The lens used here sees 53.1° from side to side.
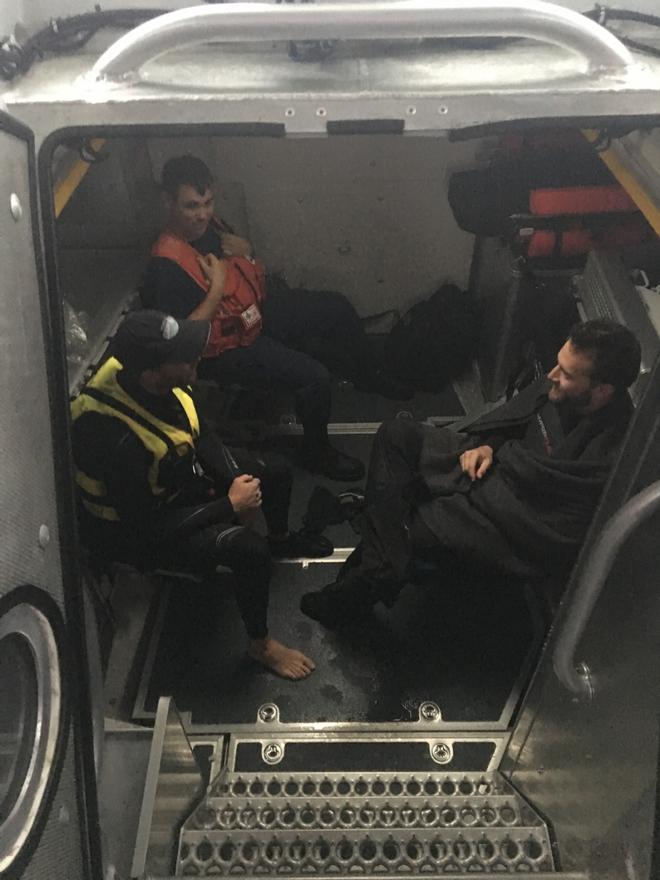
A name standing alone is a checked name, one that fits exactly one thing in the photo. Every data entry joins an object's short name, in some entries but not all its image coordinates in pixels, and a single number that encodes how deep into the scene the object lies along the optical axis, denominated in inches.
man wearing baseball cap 66.0
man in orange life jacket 93.0
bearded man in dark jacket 71.6
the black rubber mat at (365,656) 80.5
